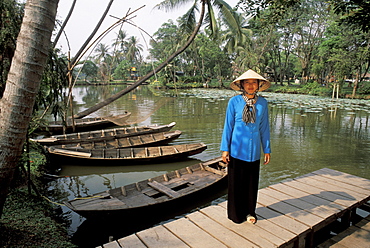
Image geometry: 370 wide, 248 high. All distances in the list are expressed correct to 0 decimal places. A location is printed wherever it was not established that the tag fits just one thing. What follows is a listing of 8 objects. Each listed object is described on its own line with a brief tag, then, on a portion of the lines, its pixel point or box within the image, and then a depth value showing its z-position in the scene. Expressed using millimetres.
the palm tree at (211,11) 8799
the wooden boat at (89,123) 9188
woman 2309
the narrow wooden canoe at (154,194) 3432
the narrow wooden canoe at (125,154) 5859
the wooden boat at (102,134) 6623
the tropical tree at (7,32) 3033
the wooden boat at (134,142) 6934
